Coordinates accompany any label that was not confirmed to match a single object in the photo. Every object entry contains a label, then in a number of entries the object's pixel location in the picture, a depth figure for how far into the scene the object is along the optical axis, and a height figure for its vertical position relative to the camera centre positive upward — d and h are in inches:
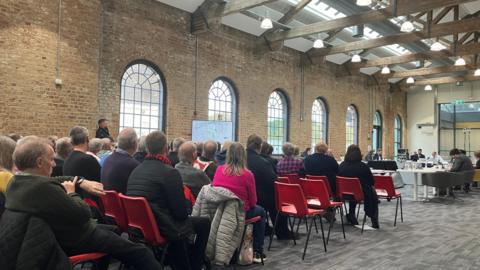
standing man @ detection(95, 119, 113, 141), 302.5 +10.5
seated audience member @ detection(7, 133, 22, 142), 183.2 +2.3
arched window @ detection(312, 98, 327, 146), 585.0 +41.7
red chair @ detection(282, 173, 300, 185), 209.6 -15.7
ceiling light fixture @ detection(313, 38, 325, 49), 396.5 +102.7
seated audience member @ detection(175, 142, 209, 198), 153.6 -10.4
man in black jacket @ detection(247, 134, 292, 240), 180.9 -11.8
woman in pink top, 143.3 -10.5
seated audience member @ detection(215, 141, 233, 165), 191.2 -4.3
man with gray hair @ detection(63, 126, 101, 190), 138.8 -5.9
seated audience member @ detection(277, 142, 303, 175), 235.5 -8.4
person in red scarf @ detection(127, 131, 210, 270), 120.6 -14.0
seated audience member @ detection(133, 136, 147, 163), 172.7 -2.9
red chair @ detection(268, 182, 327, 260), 170.1 -22.4
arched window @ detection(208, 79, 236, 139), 437.4 +49.0
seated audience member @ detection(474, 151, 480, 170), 450.7 -7.6
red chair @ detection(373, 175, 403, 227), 240.2 -21.0
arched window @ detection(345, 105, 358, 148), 661.9 +39.9
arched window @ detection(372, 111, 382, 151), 737.0 +32.9
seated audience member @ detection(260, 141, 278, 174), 223.7 -1.6
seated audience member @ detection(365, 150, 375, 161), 581.1 -7.8
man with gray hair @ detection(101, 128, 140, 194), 139.6 -6.9
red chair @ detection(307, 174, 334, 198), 223.4 -15.8
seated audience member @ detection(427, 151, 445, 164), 482.2 -9.9
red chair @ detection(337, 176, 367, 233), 220.1 -20.5
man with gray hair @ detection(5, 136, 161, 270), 81.0 -12.0
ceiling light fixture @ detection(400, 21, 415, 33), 338.3 +103.2
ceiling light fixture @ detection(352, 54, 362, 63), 453.1 +101.9
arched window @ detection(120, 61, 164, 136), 364.5 +43.1
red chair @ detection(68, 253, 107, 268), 95.4 -26.8
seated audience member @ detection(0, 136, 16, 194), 100.1 -4.5
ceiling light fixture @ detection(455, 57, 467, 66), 449.1 +100.1
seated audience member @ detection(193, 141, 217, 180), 179.8 -5.4
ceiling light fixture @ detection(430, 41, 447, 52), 374.6 +97.0
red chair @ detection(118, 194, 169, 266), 118.0 -22.4
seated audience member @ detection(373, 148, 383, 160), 599.9 -7.8
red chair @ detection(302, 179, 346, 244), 189.8 -21.0
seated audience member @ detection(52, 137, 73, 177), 159.8 -2.7
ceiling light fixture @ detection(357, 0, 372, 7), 284.6 +103.4
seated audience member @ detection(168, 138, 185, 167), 208.4 -3.2
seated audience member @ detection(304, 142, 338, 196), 234.2 -8.8
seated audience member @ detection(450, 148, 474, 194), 379.2 -10.4
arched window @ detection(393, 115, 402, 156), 802.7 +36.1
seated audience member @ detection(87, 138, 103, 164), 183.8 -0.9
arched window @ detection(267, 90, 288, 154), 513.7 +36.4
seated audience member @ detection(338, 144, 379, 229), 230.4 -14.0
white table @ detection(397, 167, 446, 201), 352.6 -24.5
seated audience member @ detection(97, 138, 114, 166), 202.5 -2.0
